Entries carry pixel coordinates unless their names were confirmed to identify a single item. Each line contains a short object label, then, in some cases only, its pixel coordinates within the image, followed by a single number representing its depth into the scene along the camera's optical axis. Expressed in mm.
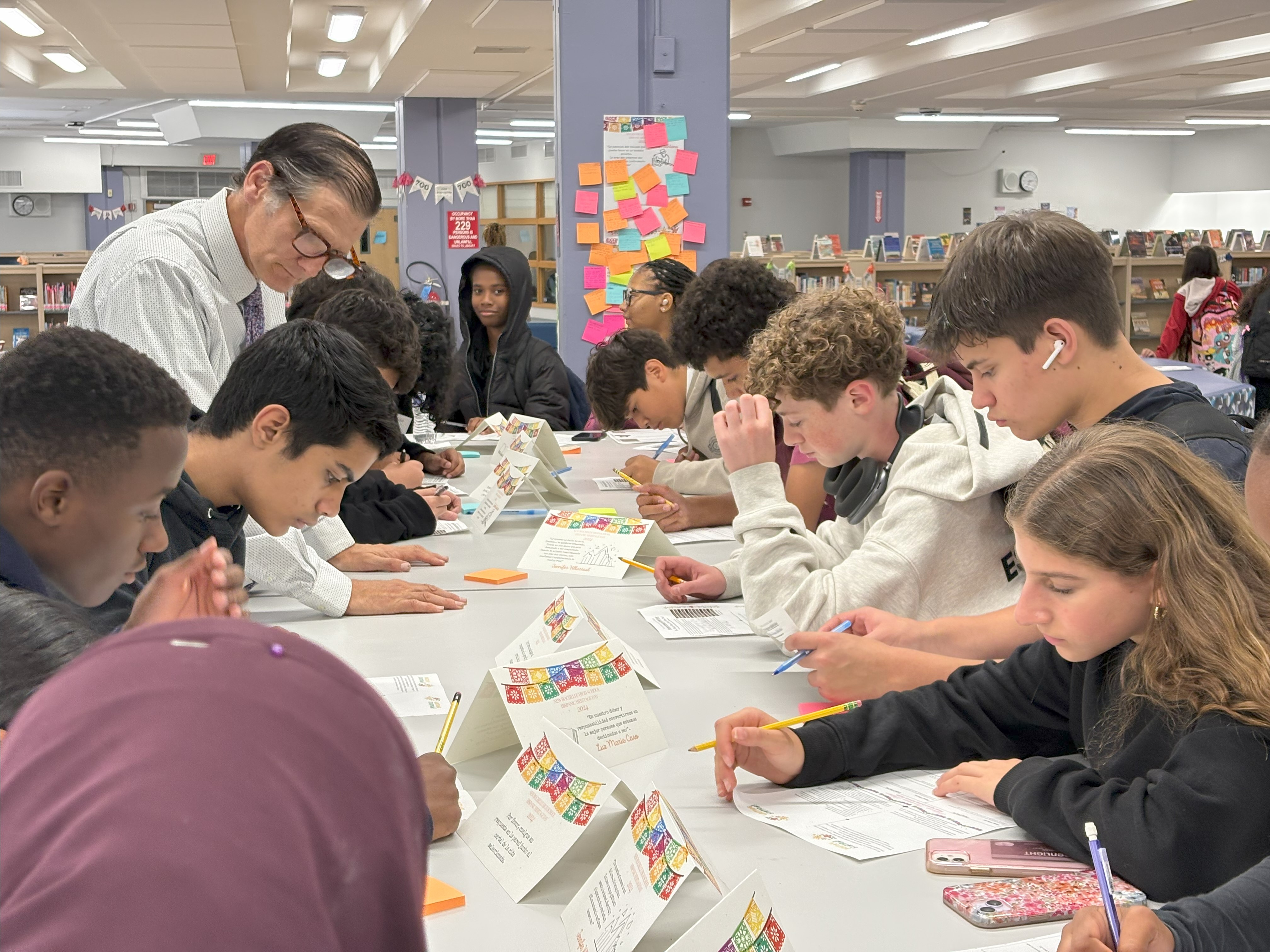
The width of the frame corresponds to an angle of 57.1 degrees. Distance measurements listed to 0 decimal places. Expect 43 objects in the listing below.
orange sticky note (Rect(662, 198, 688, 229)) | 5152
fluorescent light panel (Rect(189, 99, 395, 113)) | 12445
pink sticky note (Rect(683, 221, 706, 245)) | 5188
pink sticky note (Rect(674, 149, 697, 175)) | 5094
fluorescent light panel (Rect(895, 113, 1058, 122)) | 15258
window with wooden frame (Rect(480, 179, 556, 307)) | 17469
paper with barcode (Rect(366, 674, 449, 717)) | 1729
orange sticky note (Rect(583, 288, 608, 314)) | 5355
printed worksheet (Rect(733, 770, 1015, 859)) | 1285
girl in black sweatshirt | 1111
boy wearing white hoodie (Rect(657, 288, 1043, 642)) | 1902
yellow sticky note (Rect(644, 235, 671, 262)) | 5199
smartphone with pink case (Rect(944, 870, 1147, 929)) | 1111
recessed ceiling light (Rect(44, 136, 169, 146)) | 17672
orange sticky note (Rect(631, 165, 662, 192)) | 5105
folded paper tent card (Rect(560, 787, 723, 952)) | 1031
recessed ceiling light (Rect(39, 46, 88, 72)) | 9336
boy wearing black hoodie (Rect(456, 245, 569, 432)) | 5078
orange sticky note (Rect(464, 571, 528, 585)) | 2535
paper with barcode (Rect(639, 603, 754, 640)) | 2131
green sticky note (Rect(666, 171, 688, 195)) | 5113
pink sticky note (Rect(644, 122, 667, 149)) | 5062
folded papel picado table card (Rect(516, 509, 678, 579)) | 2652
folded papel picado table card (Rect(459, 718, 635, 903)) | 1205
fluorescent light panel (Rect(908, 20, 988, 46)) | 8711
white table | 1119
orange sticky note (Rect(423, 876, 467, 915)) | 1165
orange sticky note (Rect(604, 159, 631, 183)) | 5102
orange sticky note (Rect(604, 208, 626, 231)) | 5180
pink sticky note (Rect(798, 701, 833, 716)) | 1724
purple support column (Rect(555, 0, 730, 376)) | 5031
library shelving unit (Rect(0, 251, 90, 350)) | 9312
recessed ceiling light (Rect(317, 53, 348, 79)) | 9672
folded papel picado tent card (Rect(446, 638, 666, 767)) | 1475
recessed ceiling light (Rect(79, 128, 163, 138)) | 16250
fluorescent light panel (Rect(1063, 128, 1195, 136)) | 18359
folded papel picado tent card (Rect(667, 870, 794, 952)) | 934
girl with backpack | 9172
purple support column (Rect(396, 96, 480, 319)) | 11594
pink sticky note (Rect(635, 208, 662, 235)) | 5180
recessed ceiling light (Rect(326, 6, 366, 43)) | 7828
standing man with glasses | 2271
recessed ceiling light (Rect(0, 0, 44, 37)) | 7457
